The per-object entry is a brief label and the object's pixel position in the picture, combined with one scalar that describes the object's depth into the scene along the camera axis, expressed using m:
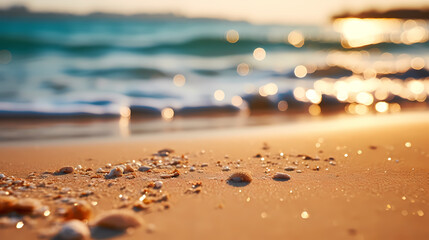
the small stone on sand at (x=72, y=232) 0.36
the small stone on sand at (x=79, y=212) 0.39
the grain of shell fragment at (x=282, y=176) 0.49
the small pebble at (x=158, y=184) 0.47
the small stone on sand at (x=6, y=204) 0.39
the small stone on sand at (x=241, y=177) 0.48
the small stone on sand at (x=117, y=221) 0.37
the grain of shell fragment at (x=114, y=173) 0.50
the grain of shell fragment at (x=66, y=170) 0.52
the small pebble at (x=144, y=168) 0.52
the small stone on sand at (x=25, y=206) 0.40
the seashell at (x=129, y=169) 0.51
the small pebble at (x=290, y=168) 0.53
